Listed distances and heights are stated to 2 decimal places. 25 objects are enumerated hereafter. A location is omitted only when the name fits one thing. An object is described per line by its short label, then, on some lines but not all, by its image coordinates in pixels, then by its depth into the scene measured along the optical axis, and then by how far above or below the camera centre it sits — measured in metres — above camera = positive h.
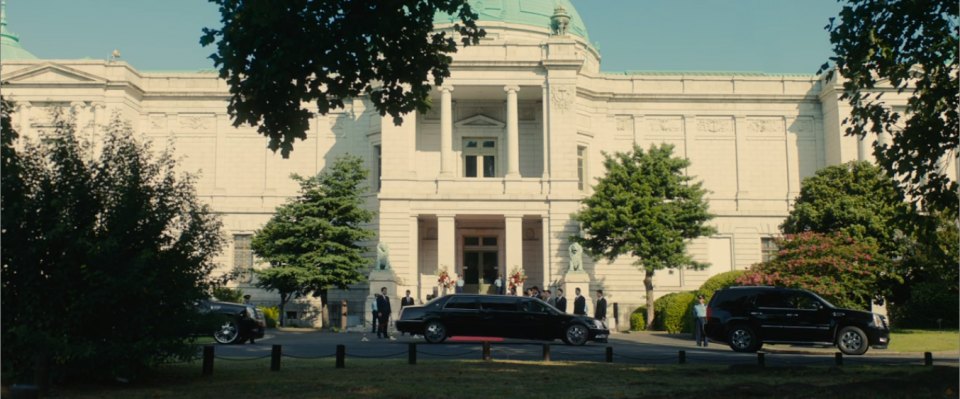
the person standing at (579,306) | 31.67 -0.50
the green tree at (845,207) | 40.03 +3.69
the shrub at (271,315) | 42.44 -1.07
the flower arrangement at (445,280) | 43.09 +0.52
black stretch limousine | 26.80 -0.86
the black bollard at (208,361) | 16.81 -1.24
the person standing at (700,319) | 29.30 -0.89
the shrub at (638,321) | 43.44 -1.39
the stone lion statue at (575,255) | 42.84 +1.64
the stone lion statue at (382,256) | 41.75 +1.58
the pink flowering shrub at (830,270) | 33.56 +0.77
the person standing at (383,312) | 30.81 -0.68
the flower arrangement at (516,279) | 43.01 +0.56
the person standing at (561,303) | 32.08 -0.41
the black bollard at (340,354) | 18.31 -1.22
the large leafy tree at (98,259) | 14.01 +0.51
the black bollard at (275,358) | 17.72 -1.25
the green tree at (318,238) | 42.44 +2.47
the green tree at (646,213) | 42.56 +3.56
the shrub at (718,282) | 38.19 +0.36
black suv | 25.20 -0.85
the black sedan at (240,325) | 26.34 -0.96
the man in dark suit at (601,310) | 32.70 -0.66
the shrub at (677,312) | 37.97 -0.87
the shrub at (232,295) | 37.84 -0.15
